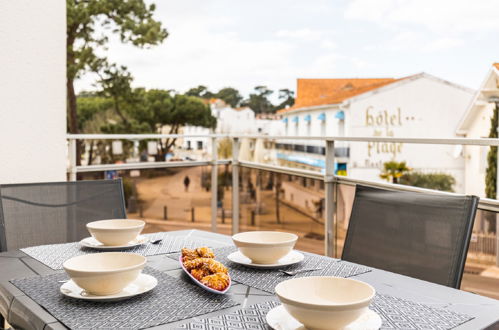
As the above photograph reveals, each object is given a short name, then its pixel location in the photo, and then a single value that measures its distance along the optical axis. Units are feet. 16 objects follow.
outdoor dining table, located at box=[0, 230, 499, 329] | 2.72
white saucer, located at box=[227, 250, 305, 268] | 3.81
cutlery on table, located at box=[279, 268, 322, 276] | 3.64
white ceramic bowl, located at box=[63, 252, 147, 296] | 3.00
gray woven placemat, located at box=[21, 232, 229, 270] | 4.23
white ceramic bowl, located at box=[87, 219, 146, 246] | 4.50
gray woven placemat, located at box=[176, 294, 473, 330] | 2.65
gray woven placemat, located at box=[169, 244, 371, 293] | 3.46
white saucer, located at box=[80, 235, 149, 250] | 4.52
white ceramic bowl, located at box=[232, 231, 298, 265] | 3.79
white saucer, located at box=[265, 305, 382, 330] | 2.56
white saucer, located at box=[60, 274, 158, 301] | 3.05
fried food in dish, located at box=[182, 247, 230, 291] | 3.22
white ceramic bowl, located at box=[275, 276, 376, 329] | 2.38
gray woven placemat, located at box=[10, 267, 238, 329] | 2.74
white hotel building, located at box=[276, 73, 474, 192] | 77.25
